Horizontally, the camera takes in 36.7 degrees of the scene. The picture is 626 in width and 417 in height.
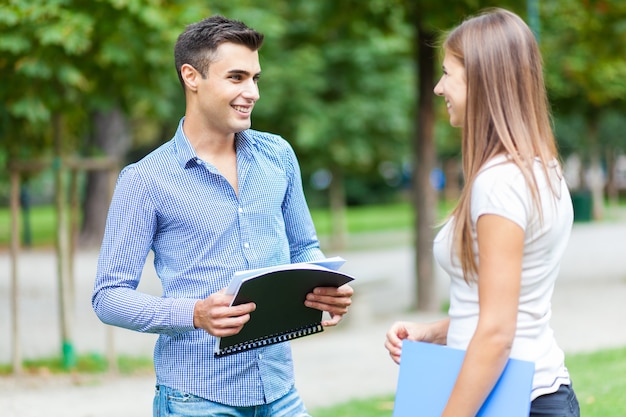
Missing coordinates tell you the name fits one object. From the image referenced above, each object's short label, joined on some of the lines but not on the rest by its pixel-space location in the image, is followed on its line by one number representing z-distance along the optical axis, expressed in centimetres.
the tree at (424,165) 1247
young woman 222
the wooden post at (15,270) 886
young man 277
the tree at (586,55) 1284
